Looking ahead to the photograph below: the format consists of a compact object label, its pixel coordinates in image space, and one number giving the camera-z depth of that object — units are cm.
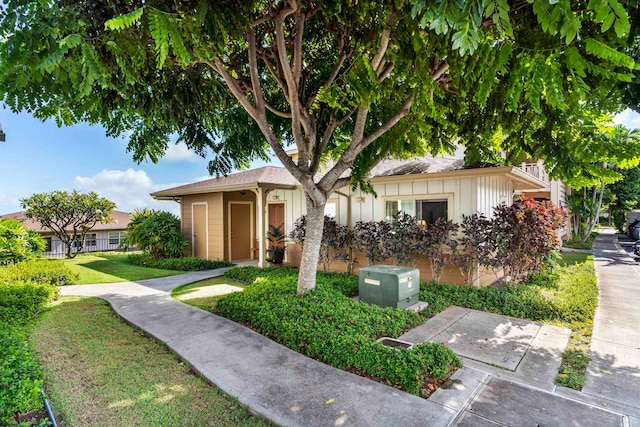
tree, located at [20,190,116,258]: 1614
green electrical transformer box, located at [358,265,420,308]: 596
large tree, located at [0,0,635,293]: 287
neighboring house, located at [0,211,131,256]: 2241
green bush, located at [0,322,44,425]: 246
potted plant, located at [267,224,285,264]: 1129
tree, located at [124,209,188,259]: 1350
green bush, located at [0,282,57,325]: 553
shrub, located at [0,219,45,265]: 986
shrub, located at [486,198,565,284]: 732
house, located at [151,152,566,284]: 827
